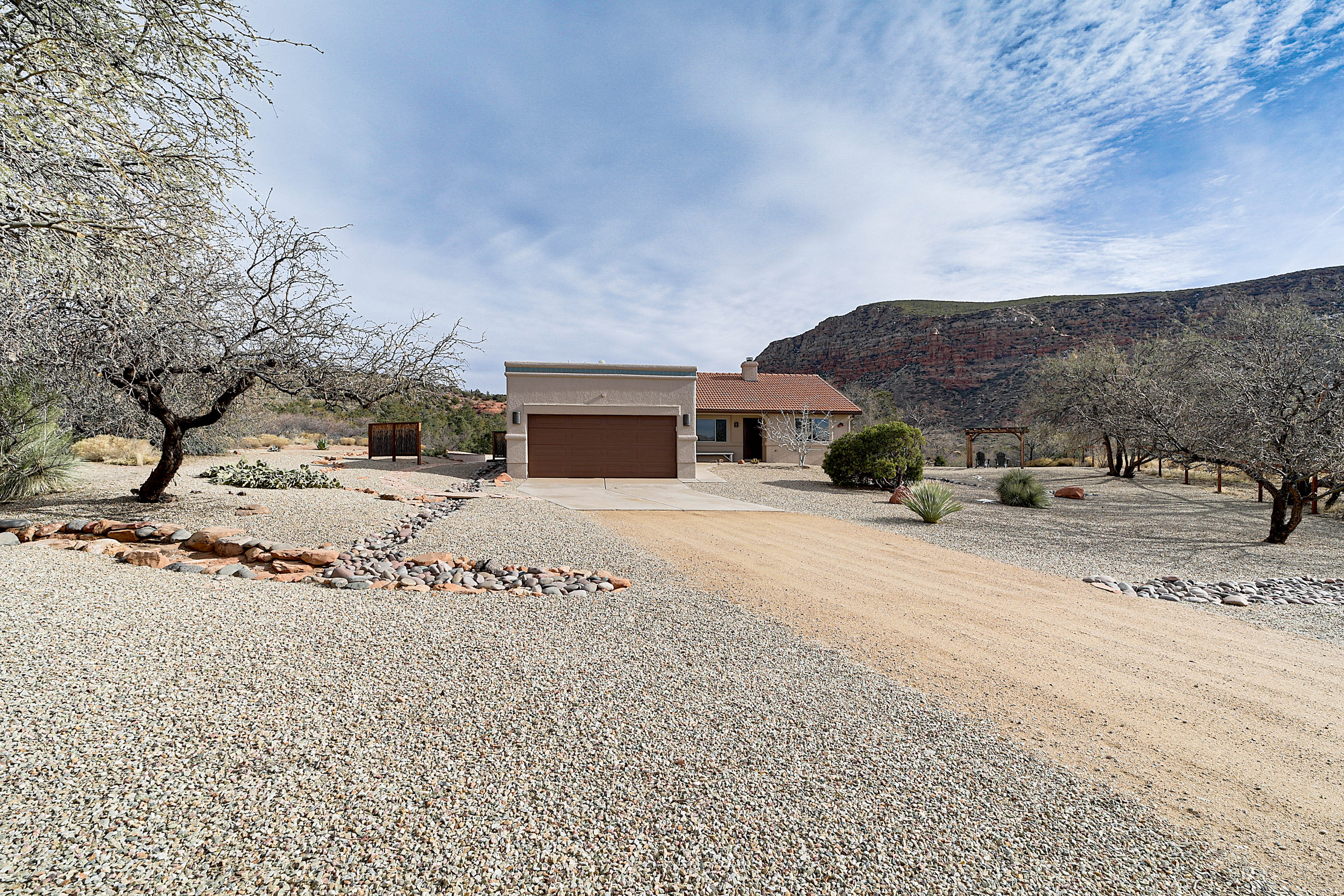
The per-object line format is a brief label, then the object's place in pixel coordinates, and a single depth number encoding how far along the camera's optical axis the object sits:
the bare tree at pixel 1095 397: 17.98
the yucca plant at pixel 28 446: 9.61
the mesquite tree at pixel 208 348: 7.10
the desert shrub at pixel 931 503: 12.01
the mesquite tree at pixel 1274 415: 10.63
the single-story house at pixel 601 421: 19.94
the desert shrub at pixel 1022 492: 14.80
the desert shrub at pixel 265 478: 13.15
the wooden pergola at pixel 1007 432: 27.00
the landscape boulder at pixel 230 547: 7.19
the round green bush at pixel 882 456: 17.77
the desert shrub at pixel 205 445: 19.73
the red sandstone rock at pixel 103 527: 7.75
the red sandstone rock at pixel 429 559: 6.95
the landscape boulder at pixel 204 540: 7.33
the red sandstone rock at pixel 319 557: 6.75
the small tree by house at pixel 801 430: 27.02
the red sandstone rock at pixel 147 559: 5.95
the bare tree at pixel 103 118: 4.00
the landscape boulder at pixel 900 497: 14.90
